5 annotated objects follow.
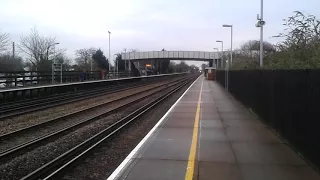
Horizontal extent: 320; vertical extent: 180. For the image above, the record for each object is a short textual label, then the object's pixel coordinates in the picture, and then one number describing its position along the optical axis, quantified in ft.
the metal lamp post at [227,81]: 113.68
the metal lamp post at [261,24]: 66.39
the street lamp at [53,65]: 119.80
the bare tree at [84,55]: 326.44
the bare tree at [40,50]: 195.52
